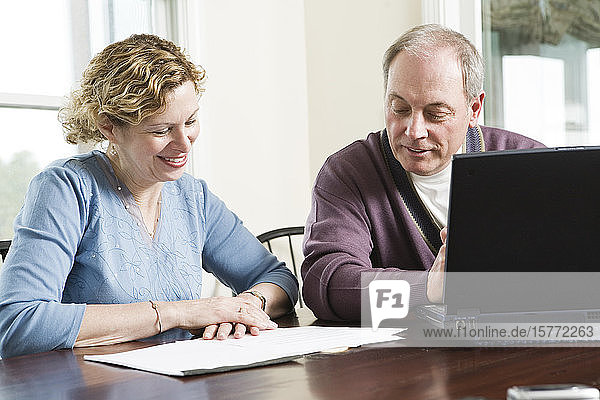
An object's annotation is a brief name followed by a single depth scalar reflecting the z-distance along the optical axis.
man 1.62
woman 1.43
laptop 1.14
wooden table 0.98
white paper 1.13
